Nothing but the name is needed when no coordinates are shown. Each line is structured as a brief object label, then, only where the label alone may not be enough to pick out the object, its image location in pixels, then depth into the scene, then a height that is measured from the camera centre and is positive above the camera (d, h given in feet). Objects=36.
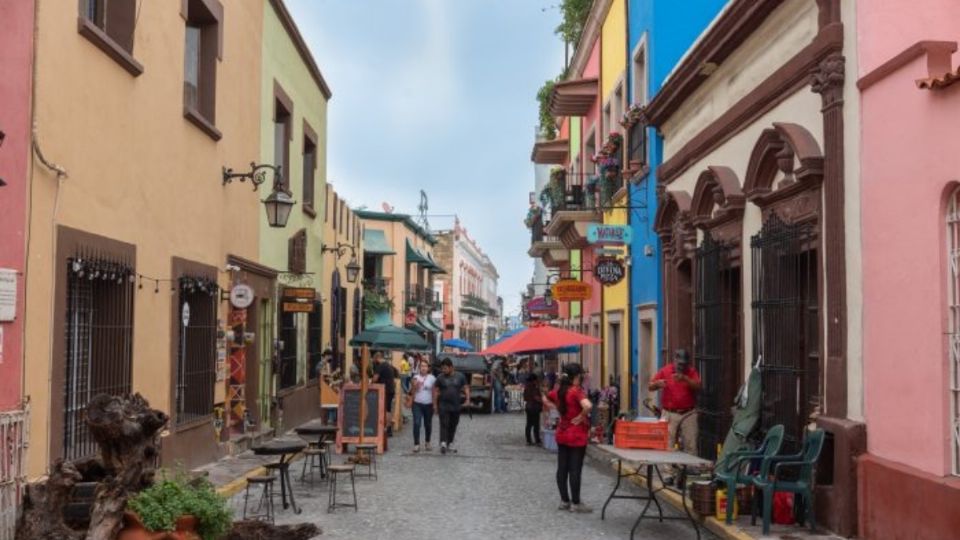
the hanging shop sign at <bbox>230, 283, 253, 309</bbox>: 51.47 +1.97
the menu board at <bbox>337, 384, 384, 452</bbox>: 55.98 -4.17
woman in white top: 59.21 -3.64
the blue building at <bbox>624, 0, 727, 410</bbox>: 58.80 +11.81
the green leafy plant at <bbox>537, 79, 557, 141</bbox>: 115.44 +25.23
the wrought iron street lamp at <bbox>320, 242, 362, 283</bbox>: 89.51 +6.11
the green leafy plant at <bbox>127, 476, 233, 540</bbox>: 22.75 -3.73
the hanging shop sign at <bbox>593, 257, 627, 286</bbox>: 63.76 +4.06
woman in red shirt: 37.09 -3.30
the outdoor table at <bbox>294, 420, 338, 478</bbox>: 44.42 -3.98
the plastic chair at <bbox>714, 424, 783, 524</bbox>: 32.40 -3.71
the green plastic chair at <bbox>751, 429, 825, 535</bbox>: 30.55 -4.06
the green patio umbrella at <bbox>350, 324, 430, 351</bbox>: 67.97 -0.11
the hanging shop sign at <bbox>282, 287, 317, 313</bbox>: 64.80 +2.26
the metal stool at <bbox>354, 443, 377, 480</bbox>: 44.88 -5.47
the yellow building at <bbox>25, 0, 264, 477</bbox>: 29.30 +4.45
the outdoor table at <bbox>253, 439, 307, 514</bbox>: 35.81 -3.88
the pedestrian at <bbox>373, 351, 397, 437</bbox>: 64.91 -2.42
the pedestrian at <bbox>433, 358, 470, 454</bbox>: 57.67 -3.38
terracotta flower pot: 22.44 -4.17
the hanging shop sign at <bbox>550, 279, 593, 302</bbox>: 73.77 +3.33
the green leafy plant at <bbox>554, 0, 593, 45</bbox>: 104.99 +32.48
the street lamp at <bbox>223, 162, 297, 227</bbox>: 51.03 +6.56
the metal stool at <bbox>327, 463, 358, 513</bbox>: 37.04 -5.09
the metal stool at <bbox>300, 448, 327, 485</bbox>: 42.88 -5.21
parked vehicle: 98.53 -3.75
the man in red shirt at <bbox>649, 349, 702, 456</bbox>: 44.29 -2.06
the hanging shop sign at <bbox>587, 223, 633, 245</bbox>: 58.23 +5.83
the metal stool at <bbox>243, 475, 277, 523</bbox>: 33.88 -5.29
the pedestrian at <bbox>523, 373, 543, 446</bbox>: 64.34 -4.01
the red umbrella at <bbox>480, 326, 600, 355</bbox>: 64.90 -0.11
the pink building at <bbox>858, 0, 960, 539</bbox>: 25.14 +1.85
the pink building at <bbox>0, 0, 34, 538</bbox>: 26.07 +3.05
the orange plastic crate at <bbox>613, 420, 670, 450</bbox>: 35.06 -3.18
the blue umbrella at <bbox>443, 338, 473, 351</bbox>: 125.65 -0.74
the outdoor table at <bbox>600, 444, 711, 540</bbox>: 31.71 -3.65
